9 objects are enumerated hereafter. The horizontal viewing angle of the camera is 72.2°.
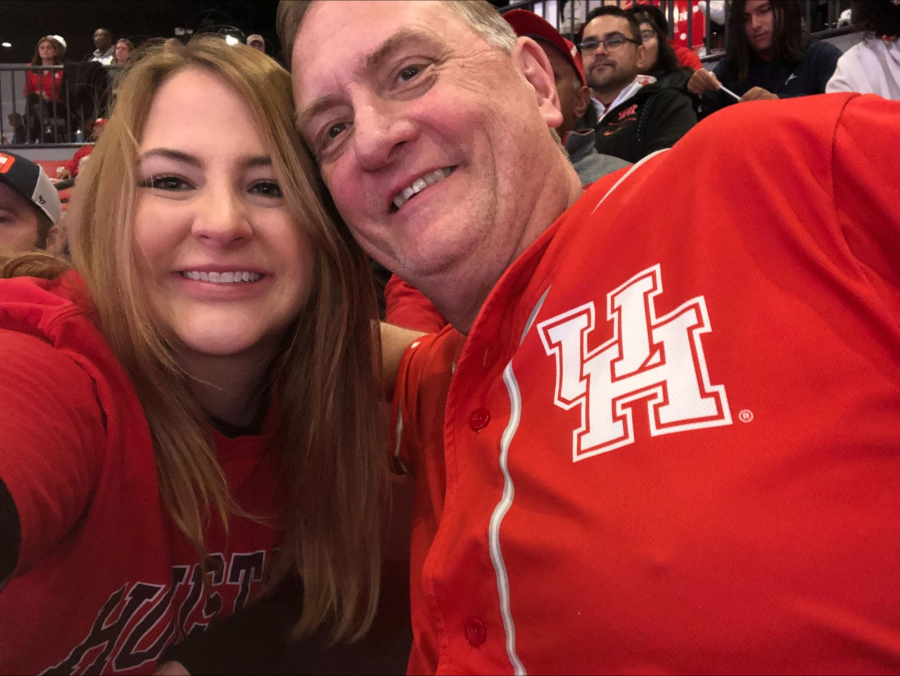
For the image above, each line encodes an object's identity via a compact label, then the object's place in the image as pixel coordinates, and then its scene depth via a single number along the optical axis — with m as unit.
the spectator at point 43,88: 7.83
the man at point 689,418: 0.55
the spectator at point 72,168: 5.32
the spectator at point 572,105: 2.17
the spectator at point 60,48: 8.17
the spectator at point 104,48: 7.62
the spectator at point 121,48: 6.83
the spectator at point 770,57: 3.13
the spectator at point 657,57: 3.42
